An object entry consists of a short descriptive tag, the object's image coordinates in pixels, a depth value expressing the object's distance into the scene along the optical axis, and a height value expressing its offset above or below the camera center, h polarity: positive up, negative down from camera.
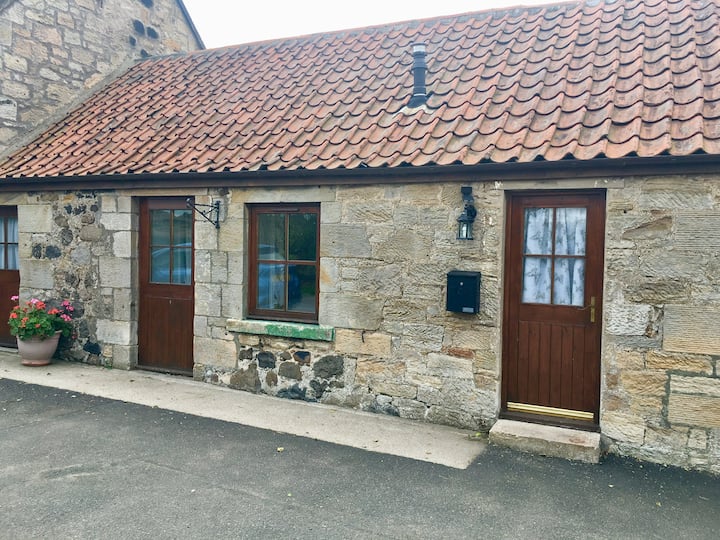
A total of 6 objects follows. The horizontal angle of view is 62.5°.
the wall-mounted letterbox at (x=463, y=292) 5.28 -0.34
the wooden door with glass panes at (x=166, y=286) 7.13 -0.44
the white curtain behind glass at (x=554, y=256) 5.15 +0.00
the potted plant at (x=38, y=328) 7.38 -1.01
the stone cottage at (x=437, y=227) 4.74 +0.25
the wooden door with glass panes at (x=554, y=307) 5.09 -0.45
